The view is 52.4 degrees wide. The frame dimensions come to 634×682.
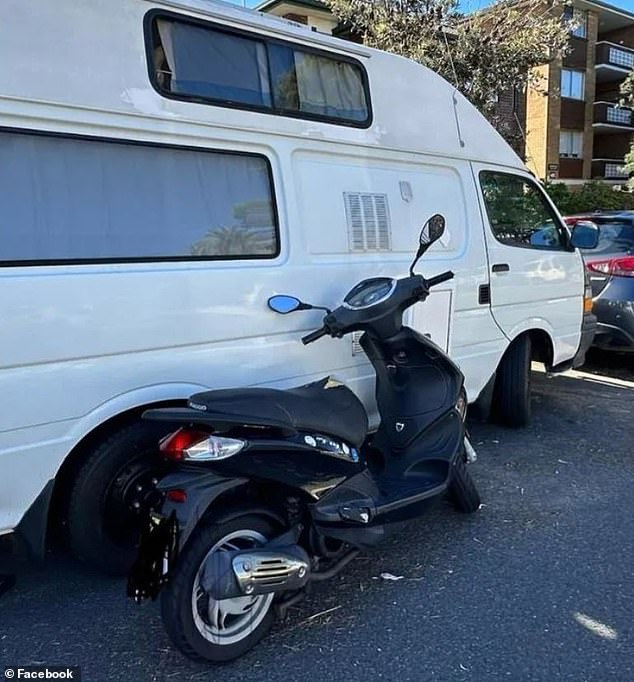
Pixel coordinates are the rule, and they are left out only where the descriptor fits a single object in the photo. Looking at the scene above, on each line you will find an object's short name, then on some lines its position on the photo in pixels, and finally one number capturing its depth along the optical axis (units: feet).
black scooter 7.83
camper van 8.33
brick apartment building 81.71
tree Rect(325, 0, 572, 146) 35.04
